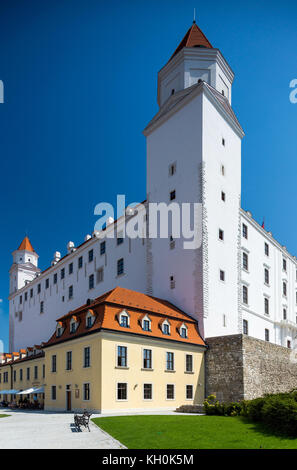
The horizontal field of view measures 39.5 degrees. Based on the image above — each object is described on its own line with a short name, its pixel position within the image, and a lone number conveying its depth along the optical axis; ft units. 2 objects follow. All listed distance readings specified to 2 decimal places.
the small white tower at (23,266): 278.05
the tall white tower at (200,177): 130.72
